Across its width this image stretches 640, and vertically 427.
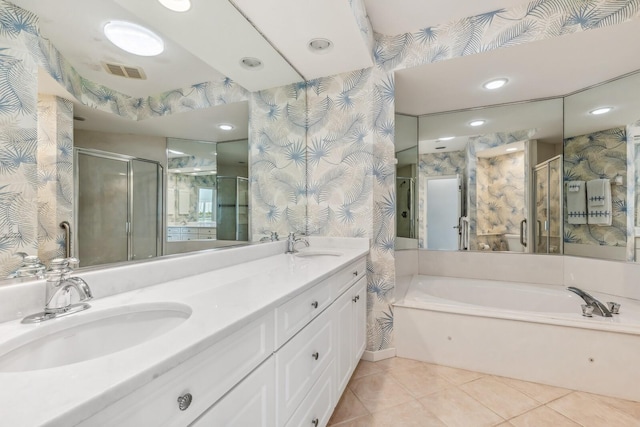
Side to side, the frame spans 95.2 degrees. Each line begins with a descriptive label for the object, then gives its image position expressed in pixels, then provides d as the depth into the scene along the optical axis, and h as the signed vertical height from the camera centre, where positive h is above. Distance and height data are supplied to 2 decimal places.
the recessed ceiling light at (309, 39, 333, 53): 1.86 +1.11
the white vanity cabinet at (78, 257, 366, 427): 0.53 -0.42
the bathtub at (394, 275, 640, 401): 1.72 -0.81
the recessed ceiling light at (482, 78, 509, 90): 2.33 +1.07
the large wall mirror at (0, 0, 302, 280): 0.84 +0.28
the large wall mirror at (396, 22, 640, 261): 2.19 +0.61
